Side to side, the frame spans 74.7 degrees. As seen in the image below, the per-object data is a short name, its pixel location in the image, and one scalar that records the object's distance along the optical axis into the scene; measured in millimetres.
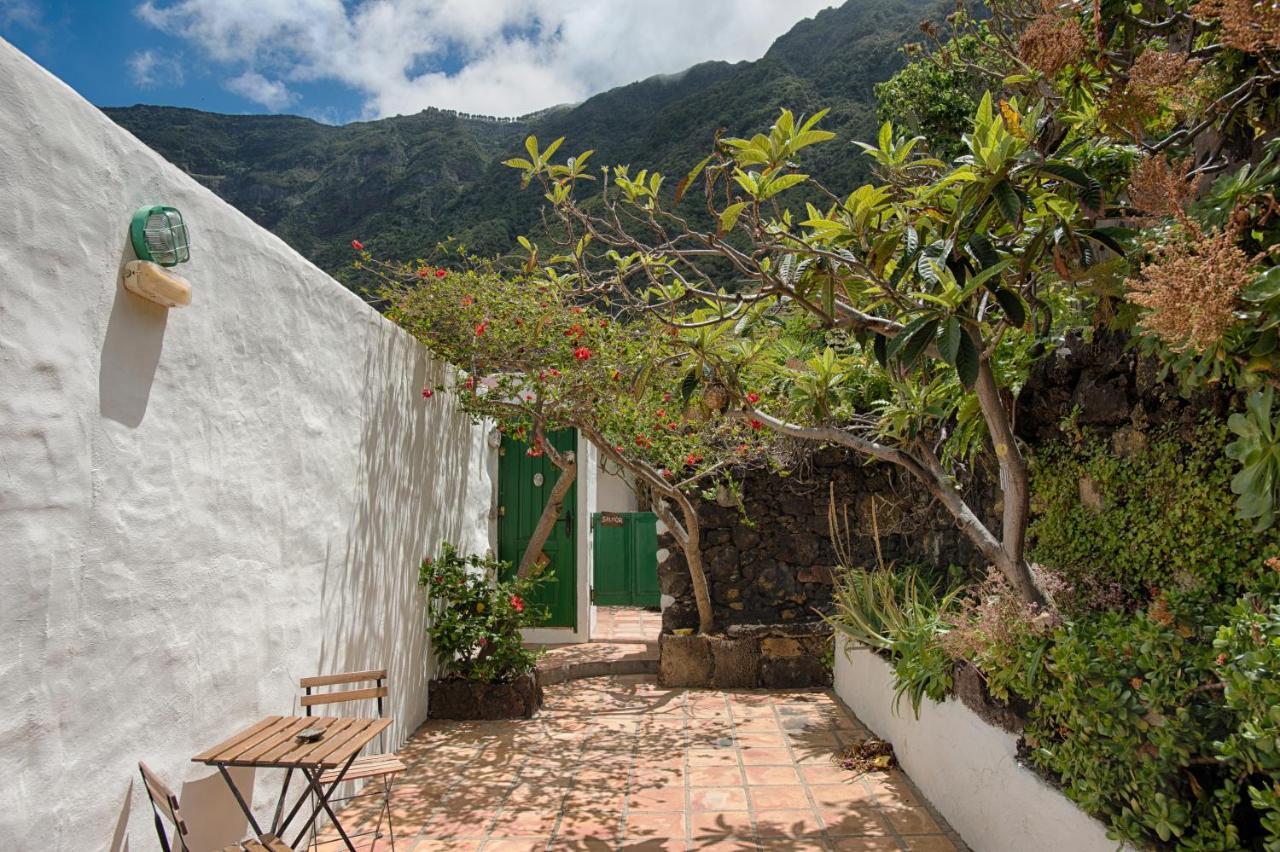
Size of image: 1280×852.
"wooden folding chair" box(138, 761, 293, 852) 2294
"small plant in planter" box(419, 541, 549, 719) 5992
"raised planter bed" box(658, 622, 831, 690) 7023
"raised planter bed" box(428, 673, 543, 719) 6004
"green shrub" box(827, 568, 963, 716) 4211
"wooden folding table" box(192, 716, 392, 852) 2752
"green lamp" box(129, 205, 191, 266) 2623
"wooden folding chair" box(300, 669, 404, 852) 3486
